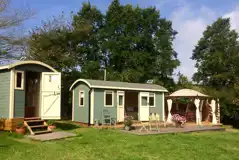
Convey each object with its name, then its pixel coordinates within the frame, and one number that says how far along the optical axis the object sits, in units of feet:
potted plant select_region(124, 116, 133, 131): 45.27
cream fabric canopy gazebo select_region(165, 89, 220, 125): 59.52
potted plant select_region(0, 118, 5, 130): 39.22
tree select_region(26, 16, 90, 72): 76.59
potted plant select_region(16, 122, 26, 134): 37.04
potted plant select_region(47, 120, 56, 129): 40.49
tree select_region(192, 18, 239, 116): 90.02
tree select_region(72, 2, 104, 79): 92.03
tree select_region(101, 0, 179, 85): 98.02
